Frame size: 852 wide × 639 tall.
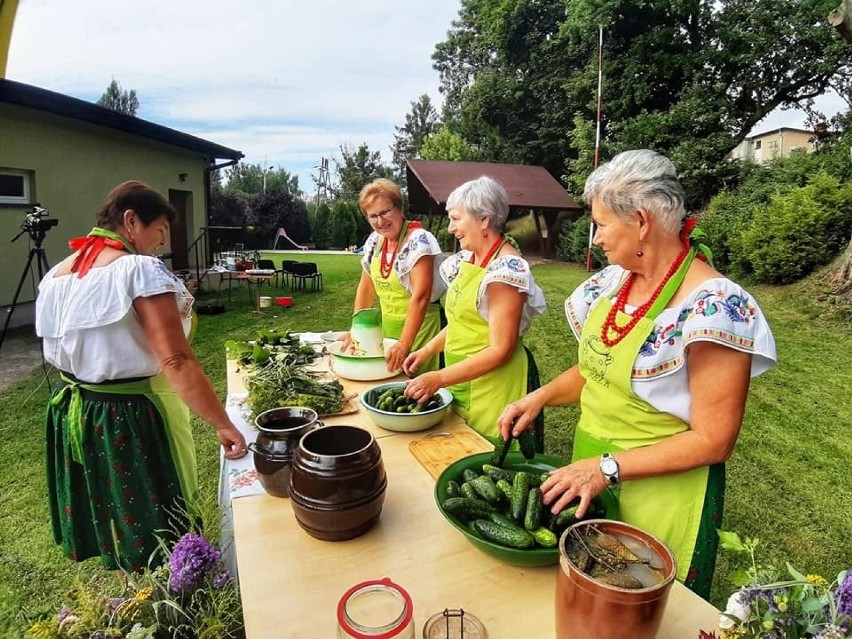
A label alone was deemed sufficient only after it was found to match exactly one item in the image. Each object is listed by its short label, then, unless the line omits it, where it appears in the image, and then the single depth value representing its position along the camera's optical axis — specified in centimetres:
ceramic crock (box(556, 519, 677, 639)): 77
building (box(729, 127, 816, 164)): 2705
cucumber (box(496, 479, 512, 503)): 123
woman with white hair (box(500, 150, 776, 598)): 124
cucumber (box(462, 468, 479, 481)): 135
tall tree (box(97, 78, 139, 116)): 4620
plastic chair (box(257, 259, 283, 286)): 1247
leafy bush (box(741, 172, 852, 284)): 868
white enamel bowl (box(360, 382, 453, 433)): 181
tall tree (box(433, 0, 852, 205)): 1552
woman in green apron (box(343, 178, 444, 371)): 287
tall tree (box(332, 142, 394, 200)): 4222
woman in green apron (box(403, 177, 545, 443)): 204
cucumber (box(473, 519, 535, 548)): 109
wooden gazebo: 1639
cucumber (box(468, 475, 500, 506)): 123
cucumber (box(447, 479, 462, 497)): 126
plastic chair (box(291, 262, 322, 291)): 1217
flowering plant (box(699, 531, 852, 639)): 69
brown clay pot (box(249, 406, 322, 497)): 140
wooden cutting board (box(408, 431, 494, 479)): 161
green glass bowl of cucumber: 109
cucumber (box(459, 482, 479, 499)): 124
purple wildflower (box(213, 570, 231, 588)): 104
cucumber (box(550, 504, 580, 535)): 115
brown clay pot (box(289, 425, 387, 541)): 117
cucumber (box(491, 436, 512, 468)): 144
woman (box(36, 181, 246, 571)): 173
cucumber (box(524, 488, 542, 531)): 114
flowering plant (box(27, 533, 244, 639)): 90
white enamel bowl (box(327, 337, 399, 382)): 240
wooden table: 99
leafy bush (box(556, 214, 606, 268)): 1524
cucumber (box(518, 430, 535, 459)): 150
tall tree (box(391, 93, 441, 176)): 4884
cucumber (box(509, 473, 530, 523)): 117
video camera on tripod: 536
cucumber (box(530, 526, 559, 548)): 109
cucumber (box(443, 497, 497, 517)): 120
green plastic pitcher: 249
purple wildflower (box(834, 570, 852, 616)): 68
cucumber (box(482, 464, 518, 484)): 132
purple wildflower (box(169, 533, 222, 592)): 101
